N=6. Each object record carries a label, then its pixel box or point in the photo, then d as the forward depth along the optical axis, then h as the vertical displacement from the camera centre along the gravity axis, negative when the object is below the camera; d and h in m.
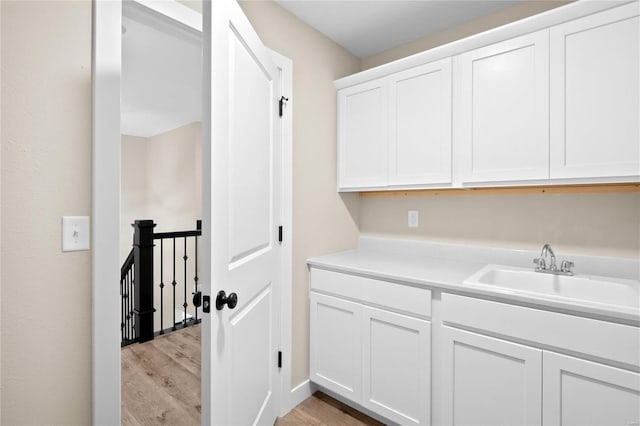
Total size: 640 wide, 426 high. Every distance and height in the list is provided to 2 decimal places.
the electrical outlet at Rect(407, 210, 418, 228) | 2.31 -0.04
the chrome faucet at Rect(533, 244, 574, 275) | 1.60 -0.27
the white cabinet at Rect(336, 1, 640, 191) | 1.37 +0.56
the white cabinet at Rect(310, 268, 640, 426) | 1.15 -0.66
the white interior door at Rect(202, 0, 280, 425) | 1.04 -0.02
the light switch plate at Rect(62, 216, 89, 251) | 1.02 -0.07
